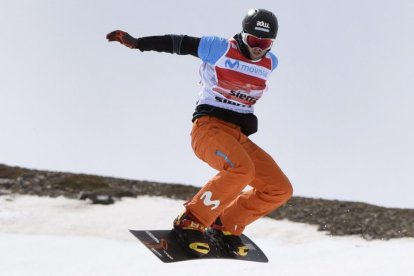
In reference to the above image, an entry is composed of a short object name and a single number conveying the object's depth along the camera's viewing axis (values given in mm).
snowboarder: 13758
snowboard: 13742
